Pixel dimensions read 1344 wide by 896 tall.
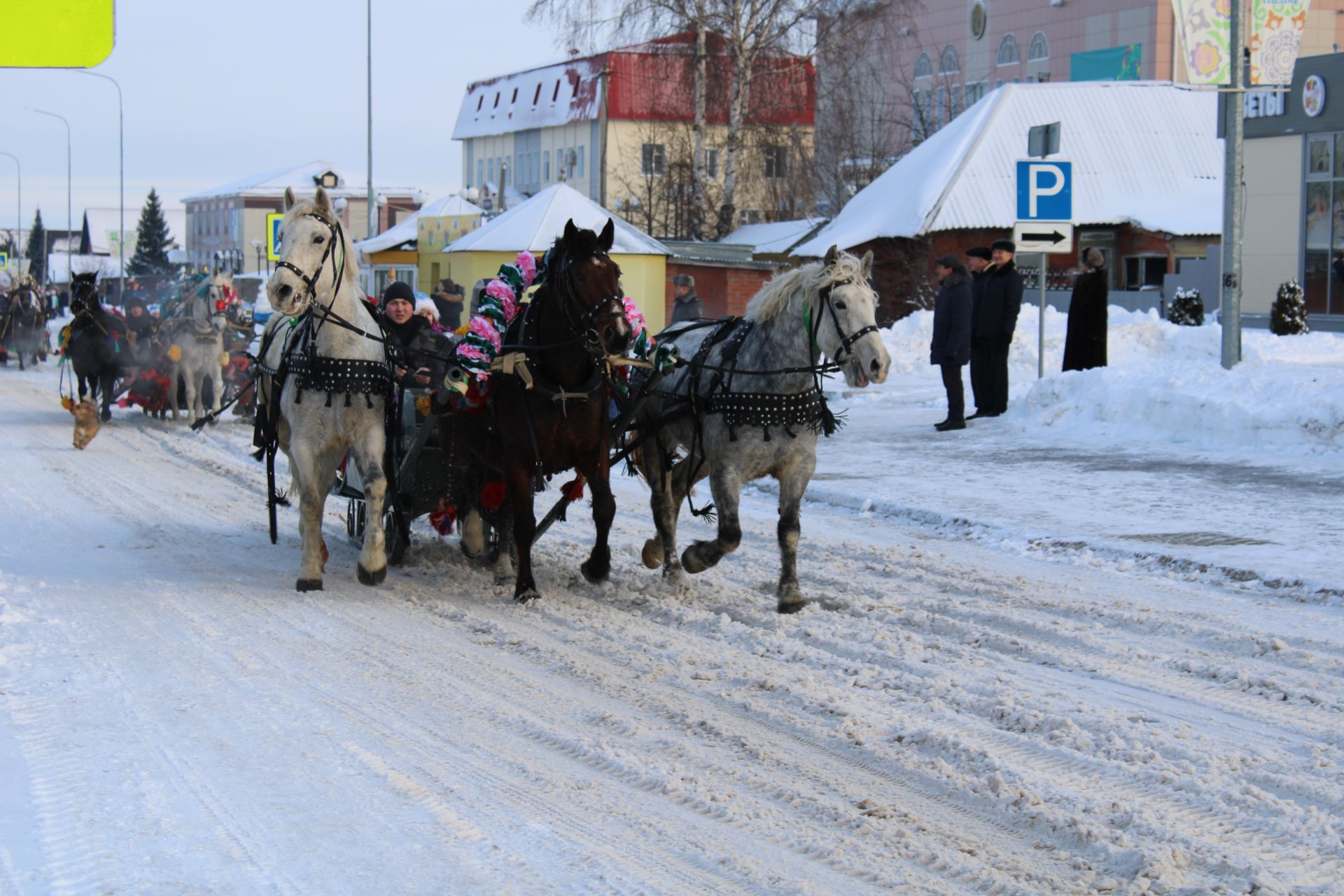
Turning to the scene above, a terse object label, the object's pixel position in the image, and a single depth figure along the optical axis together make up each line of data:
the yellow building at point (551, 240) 32.72
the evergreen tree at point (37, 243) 134.02
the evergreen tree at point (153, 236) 104.12
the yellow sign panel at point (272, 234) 25.88
